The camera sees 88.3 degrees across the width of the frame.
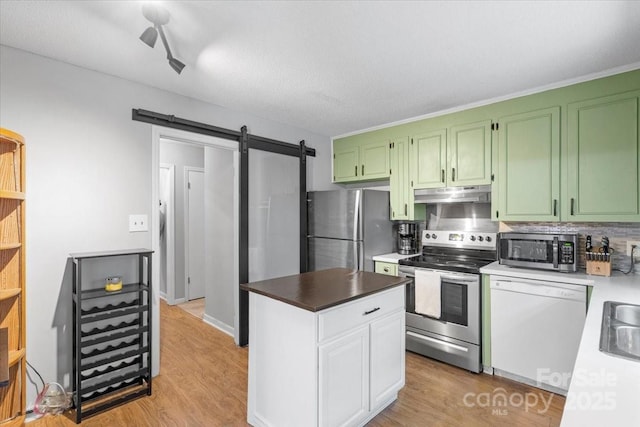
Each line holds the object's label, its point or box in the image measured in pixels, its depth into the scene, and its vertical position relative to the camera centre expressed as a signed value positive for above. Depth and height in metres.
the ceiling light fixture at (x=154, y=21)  1.59 +0.98
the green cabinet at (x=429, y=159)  3.22 +0.53
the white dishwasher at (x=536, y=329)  2.31 -0.87
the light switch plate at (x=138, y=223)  2.55 -0.09
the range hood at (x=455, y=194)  2.96 +0.16
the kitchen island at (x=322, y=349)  1.70 -0.78
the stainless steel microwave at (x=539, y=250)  2.44 -0.30
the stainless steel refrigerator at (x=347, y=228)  3.38 -0.18
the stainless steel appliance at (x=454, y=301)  2.74 -0.78
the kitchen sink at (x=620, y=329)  1.07 -0.46
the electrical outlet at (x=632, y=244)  2.43 -0.24
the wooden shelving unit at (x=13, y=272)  1.82 -0.34
